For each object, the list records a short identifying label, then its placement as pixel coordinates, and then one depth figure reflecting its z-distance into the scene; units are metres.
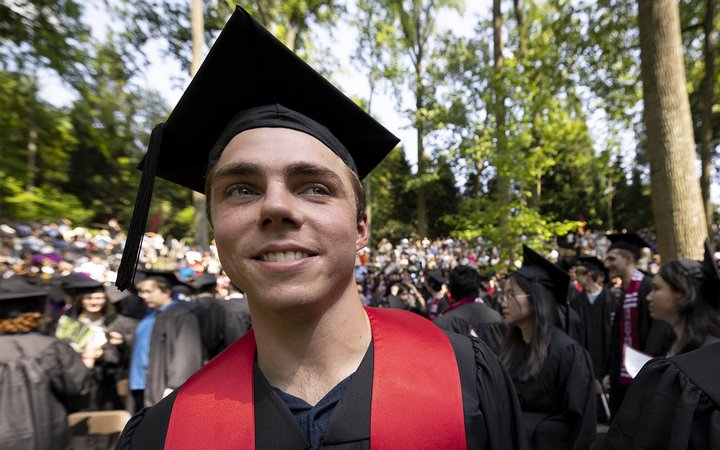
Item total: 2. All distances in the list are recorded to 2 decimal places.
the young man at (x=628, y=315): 5.01
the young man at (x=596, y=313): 6.74
